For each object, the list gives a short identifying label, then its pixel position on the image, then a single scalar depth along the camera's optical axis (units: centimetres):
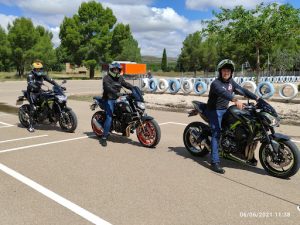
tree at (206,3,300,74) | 1267
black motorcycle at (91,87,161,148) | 521
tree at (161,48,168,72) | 7522
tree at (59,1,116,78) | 3811
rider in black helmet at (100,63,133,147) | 546
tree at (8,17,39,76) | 3693
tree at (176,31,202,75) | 5043
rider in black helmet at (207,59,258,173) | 407
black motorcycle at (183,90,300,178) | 379
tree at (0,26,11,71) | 3696
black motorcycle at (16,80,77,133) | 640
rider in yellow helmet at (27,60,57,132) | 672
